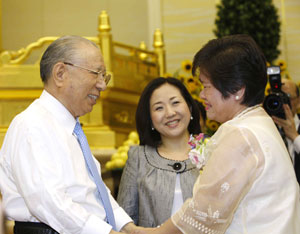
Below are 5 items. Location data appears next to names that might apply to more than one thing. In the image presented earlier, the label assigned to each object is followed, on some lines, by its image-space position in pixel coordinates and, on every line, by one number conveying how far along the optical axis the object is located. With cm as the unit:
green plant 664
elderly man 230
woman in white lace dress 210
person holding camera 407
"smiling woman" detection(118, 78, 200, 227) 321
